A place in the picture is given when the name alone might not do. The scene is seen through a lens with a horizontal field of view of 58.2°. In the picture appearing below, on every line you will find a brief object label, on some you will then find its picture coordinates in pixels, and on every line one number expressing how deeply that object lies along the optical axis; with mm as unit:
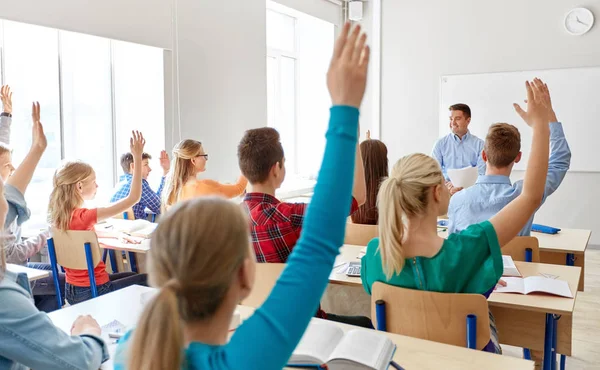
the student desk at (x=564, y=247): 3029
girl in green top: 1723
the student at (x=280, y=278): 722
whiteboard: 6000
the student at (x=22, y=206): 2043
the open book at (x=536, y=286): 2029
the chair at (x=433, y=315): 1639
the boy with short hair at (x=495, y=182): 2676
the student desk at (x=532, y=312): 1946
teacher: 5117
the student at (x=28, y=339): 1150
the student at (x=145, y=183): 4286
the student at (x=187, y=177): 3787
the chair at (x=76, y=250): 3012
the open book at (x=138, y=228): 3580
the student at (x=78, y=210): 3113
